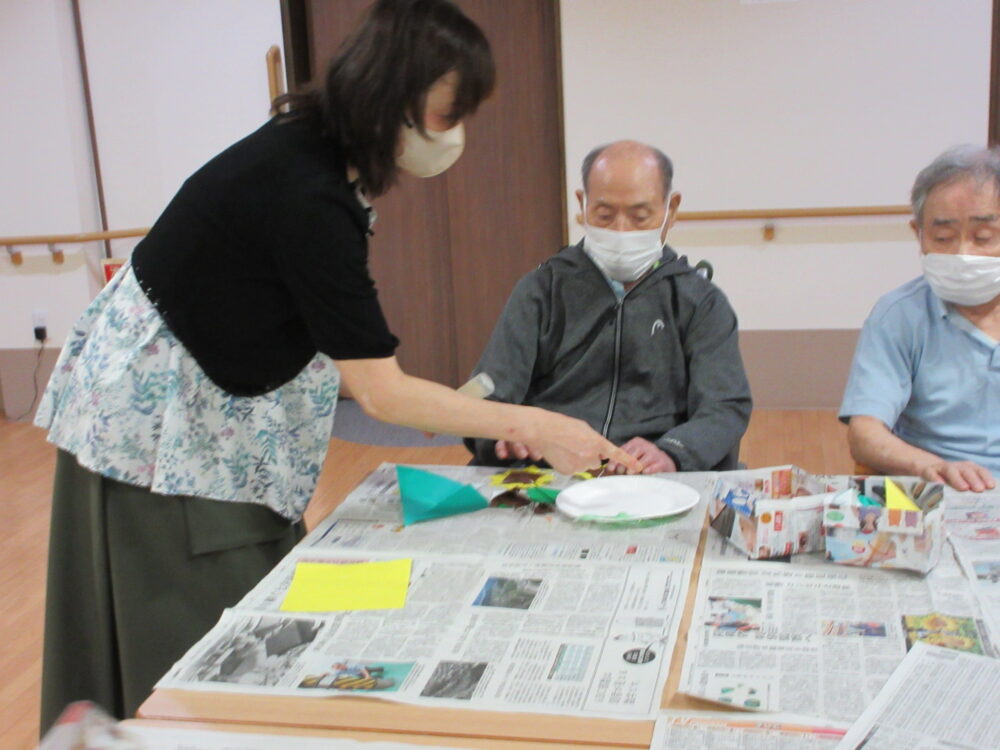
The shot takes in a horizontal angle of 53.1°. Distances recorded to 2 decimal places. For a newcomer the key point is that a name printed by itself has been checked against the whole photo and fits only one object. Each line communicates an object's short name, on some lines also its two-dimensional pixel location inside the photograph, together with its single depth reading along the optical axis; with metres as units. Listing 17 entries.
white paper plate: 1.49
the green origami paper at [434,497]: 1.51
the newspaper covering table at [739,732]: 0.92
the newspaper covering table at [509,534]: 1.38
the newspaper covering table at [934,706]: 0.91
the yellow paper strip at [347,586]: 1.24
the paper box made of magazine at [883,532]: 1.24
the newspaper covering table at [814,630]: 1.00
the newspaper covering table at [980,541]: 1.18
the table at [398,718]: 0.95
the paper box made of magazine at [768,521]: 1.31
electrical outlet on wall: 4.72
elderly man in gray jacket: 2.01
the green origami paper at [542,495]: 1.56
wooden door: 4.30
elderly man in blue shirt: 1.82
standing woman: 1.33
